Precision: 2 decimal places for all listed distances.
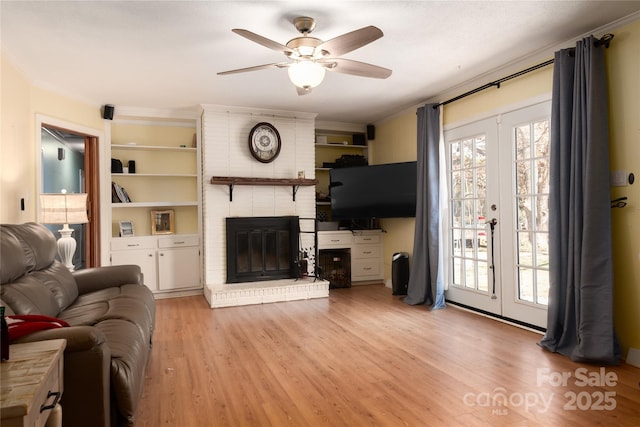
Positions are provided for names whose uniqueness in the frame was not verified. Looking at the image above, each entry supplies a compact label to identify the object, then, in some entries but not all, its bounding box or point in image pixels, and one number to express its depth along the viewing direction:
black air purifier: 5.17
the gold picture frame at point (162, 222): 5.38
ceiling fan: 2.46
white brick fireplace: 5.07
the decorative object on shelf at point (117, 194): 5.07
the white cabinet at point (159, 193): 5.15
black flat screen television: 5.13
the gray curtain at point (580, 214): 2.85
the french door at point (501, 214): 3.55
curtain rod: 2.92
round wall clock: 5.31
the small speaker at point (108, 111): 4.94
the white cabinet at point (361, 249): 5.83
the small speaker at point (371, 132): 6.32
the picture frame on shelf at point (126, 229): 5.18
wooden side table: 0.92
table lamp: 3.65
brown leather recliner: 1.64
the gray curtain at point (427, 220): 4.62
